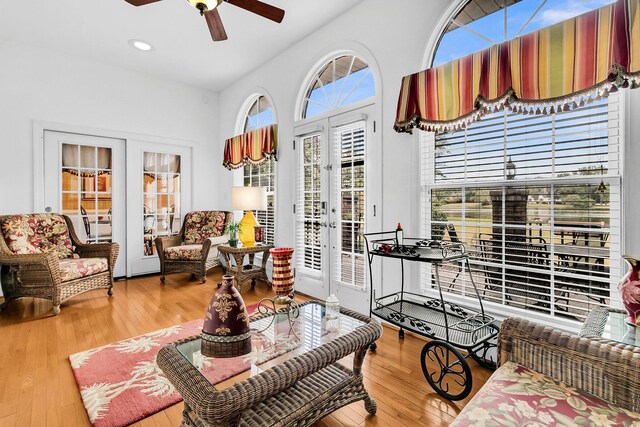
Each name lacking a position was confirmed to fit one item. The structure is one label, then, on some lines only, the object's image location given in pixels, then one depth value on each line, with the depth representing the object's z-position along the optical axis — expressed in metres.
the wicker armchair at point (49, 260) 3.04
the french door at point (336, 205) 3.05
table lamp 3.83
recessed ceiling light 3.68
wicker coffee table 1.11
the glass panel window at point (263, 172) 4.38
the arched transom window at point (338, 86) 3.15
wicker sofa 1.01
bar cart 1.83
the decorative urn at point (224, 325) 1.41
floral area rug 1.38
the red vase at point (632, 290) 1.29
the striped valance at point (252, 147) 4.09
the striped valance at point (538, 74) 1.58
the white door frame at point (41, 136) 3.81
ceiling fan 2.06
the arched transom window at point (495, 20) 1.99
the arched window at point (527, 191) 1.81
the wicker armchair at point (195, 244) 4.22
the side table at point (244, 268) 3.74
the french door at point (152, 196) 4.57
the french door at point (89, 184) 4.00
